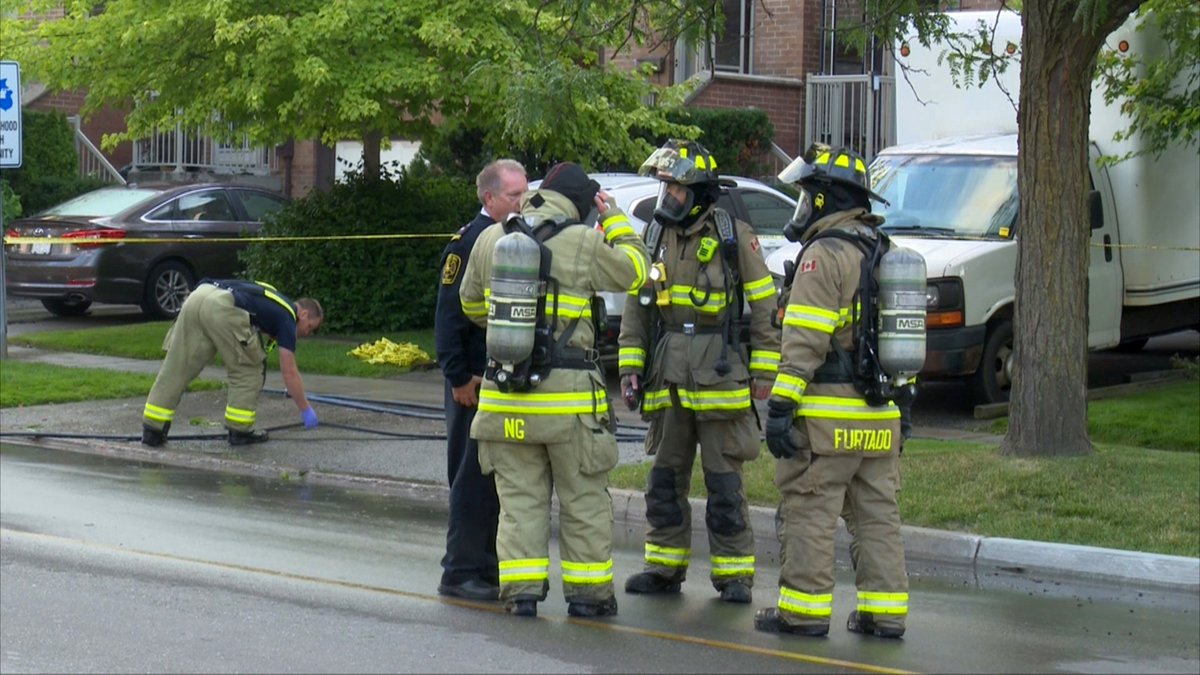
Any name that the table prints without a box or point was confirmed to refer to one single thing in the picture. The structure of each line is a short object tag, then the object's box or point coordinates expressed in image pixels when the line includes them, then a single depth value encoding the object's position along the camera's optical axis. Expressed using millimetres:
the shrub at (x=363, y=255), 17750
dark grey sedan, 19156
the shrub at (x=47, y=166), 24281
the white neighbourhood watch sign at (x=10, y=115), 16000
